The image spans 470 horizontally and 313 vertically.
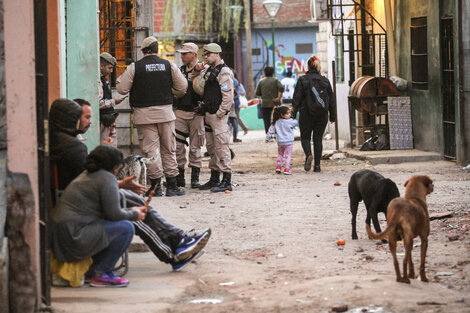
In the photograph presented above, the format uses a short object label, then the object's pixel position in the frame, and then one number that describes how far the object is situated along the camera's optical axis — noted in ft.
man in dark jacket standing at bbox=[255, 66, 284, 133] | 82.73
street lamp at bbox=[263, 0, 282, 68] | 103.96
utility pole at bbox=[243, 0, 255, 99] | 126.93
